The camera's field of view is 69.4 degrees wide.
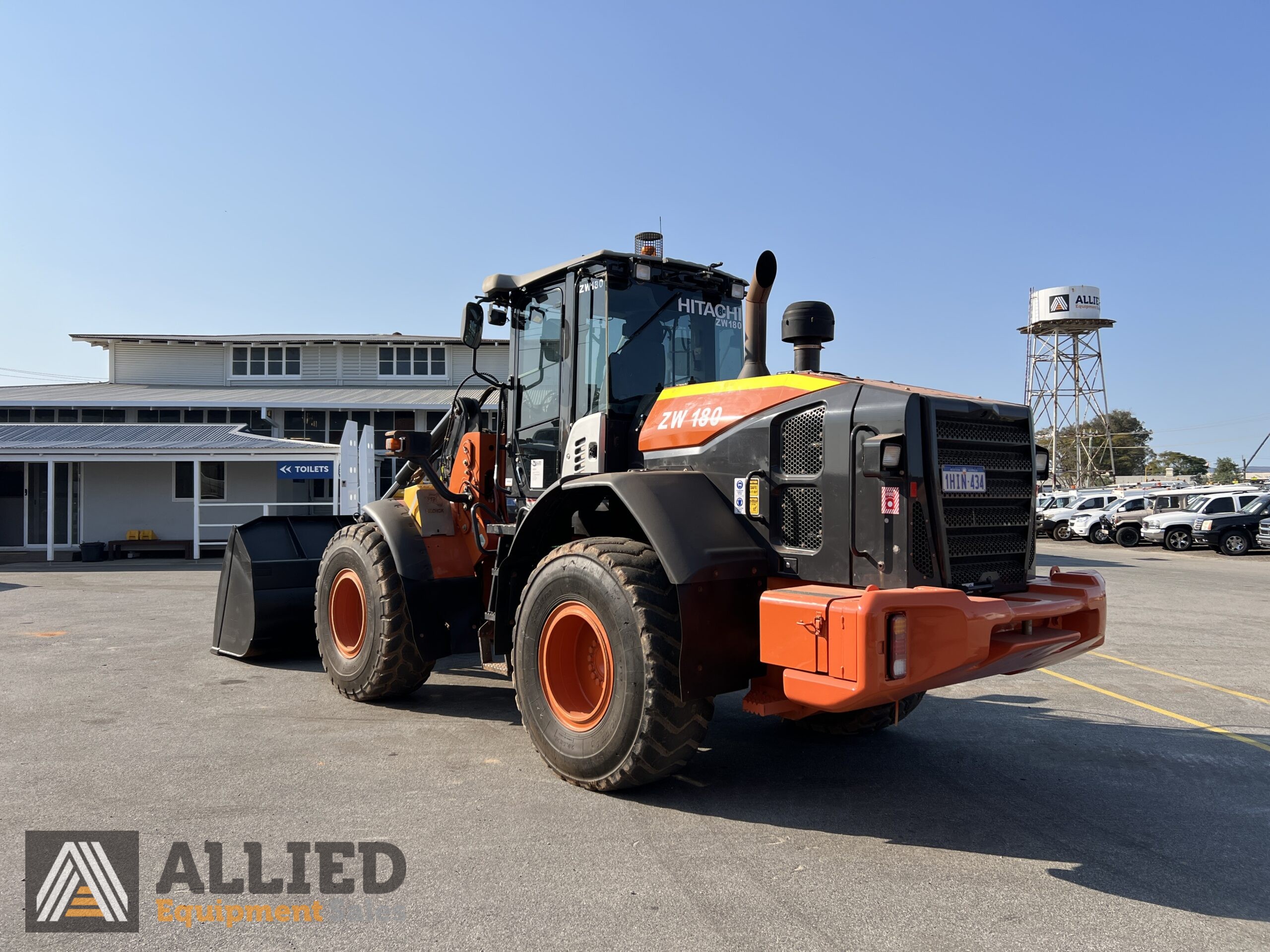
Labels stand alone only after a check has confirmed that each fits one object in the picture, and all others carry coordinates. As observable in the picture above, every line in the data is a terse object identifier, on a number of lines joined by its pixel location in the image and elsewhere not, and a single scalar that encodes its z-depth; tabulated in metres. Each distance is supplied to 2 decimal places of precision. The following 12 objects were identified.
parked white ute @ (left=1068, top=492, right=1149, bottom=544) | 34.59
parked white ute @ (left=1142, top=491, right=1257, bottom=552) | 29.41
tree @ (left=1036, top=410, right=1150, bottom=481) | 68.44
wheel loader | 4.16
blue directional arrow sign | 21.48
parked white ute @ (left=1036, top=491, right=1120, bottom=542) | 36.19
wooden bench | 22.56
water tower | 56.97
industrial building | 22.42
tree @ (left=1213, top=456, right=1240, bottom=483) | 73.44
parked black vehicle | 28.25
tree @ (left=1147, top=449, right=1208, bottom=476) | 85.12
